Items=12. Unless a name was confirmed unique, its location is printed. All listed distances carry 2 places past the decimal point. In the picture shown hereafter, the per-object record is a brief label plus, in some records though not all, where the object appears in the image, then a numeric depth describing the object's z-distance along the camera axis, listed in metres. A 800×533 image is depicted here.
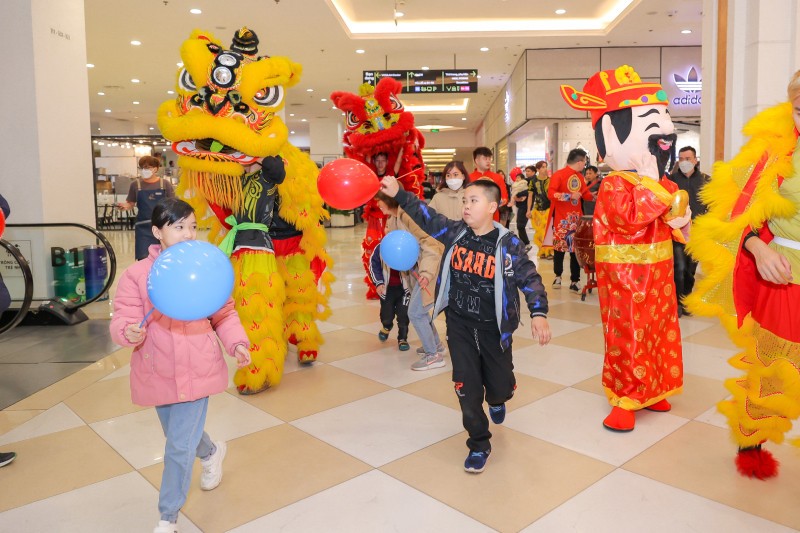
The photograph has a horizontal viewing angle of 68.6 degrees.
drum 5.78
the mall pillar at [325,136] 20.62
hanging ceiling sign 11.62
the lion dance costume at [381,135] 5.16
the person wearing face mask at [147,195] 5.27
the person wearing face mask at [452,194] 3.81
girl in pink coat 1.88
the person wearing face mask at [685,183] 5.15
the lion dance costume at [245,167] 3.16
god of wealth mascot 2.76
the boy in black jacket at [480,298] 2.38
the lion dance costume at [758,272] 2.06
